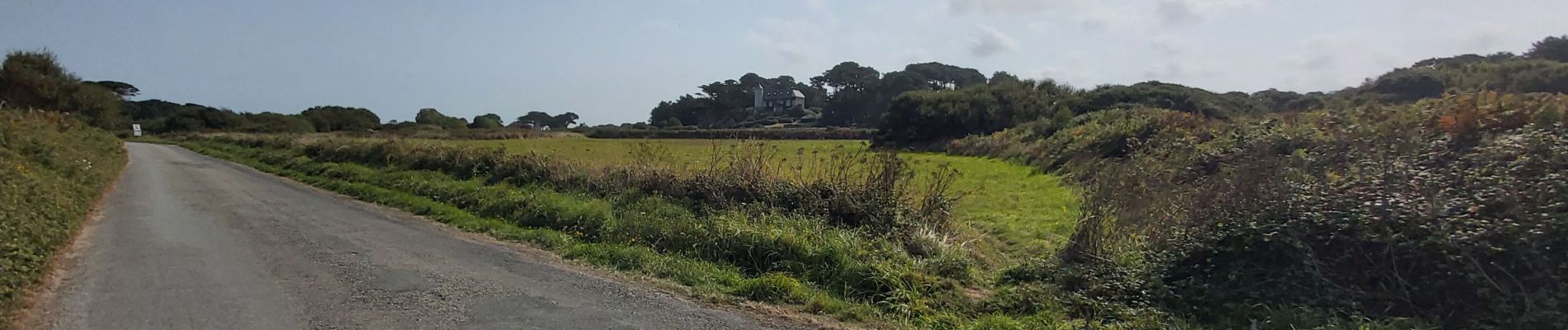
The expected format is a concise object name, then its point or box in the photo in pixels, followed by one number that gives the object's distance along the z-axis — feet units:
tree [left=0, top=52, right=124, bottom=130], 101.86
